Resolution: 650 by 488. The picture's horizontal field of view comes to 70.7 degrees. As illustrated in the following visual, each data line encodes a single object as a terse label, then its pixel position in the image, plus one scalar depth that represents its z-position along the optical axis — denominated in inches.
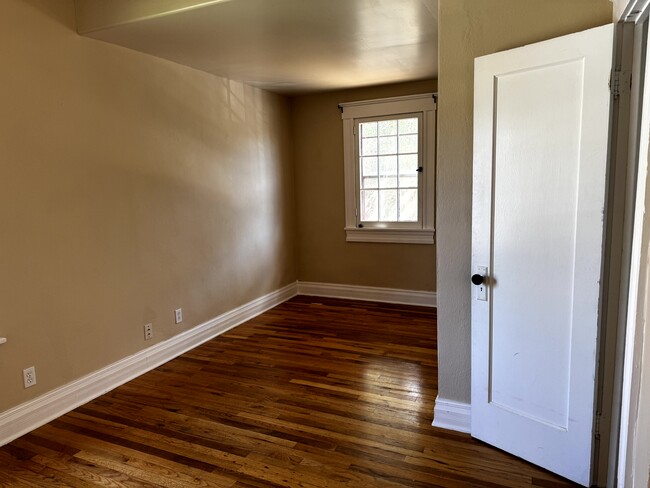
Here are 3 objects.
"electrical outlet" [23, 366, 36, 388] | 105.6
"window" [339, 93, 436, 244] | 193.0
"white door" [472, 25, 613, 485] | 75.2
